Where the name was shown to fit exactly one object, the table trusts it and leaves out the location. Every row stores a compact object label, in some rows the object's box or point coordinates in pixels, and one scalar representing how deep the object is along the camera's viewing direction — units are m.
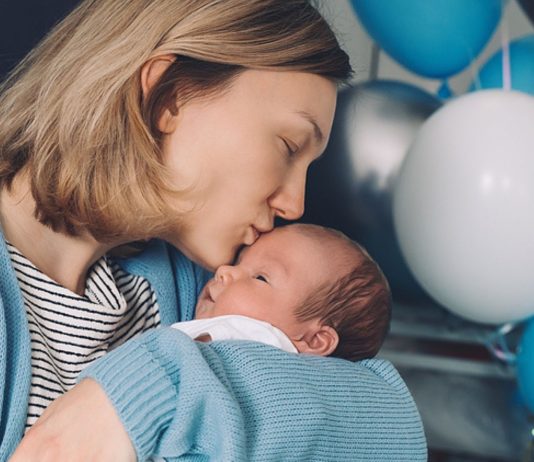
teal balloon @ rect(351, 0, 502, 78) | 2.12
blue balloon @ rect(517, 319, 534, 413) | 2.10
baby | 1.22
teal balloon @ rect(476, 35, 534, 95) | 2.32
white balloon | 1.79
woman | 1.15
